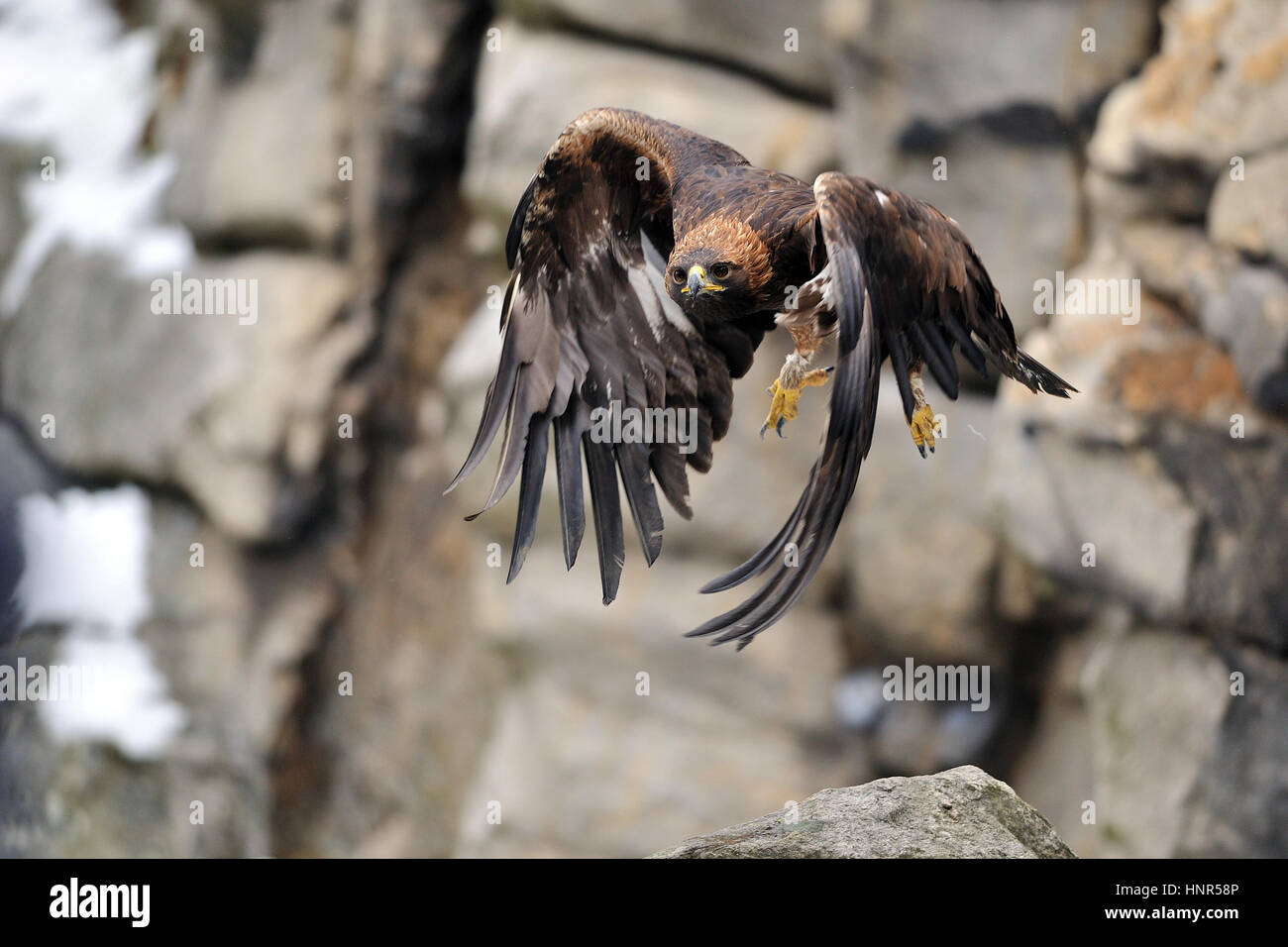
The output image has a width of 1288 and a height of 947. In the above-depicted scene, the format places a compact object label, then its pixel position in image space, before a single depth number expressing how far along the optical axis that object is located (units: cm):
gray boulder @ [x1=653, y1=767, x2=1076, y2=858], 702
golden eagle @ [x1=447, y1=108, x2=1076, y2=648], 613
